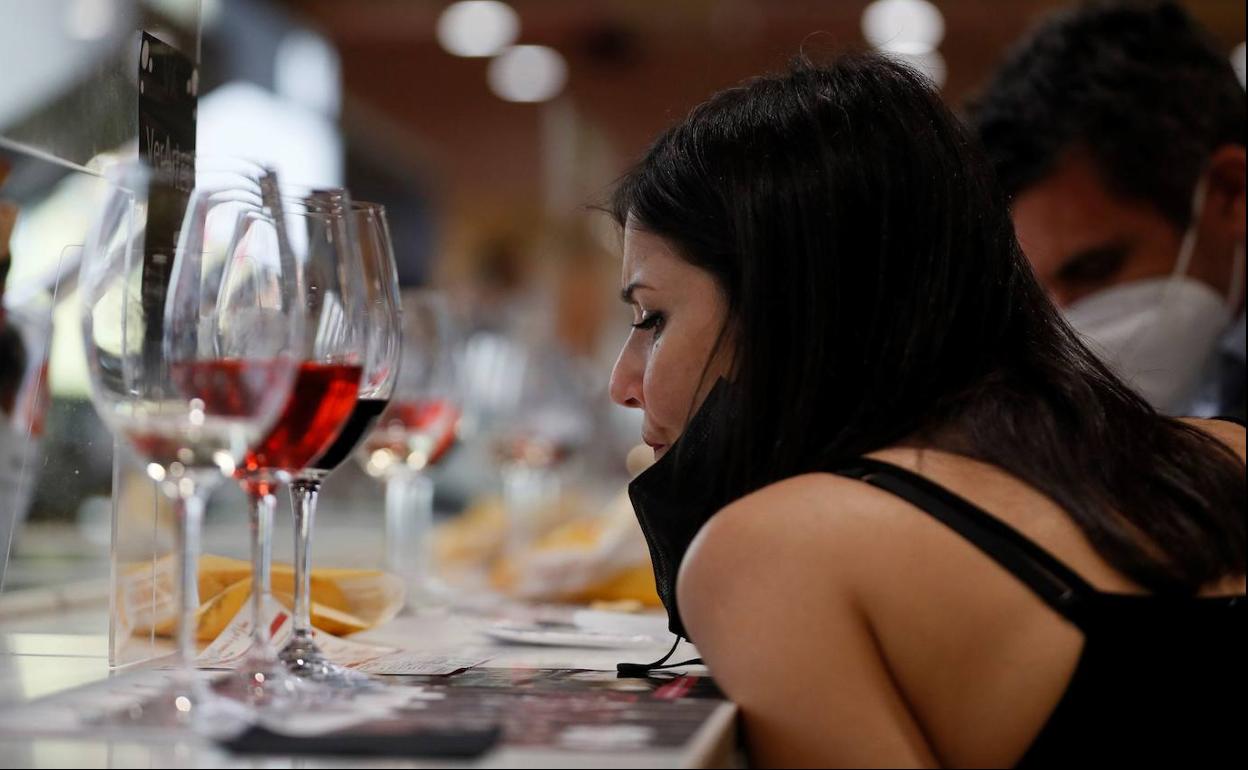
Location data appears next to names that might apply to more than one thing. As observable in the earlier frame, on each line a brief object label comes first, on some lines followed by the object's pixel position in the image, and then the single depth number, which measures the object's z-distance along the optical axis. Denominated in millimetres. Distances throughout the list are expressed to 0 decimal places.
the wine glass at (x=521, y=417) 2619
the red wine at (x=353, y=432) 1033
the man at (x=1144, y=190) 2154
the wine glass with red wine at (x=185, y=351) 789
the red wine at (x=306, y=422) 894
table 712
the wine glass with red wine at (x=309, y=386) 883
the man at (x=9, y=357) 1170
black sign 1224
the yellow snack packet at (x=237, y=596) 1205
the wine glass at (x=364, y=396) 972
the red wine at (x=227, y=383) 793
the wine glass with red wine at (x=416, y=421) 1815
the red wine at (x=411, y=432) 1808
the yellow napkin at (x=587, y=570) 1883
